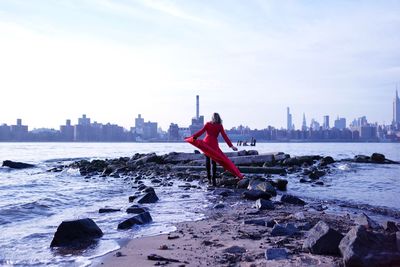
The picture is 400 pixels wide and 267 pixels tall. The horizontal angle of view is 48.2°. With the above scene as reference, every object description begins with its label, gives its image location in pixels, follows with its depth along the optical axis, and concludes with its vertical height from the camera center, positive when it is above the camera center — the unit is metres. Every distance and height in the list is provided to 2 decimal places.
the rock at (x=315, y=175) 17.78 -1.39
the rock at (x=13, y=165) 27.68 -1.38
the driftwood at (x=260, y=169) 19.00 -1.22
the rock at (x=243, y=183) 13.05 -1.24
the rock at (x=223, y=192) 11.82 -1.37
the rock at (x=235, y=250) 5.40 -1.33
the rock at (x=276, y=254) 5.03 -1.28
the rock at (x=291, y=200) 10.18 -1.35
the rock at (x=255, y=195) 10.91 -1.31
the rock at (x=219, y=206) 9.68 -1.40
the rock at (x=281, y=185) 13.73 -1.35
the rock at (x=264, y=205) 9.16 -1.31
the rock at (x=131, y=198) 11.28 -1.42
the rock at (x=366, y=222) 6.46 -1.24
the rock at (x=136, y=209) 9.01 -1.37
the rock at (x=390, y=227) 6.21 -1.22
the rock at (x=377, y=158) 30.67 -1.23
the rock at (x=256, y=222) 7.23 -1.32
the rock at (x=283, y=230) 6.32 -1.27
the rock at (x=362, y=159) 31.11 -1.30
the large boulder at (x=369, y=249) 4.27 -1.07
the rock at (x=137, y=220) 7.44 -1.35
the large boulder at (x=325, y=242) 5.06 -1.15
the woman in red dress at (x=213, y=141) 13.29 +0.02
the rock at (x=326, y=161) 27.51 -1.28
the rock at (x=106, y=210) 9.35 -1.43
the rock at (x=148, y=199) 10.80 -1.38
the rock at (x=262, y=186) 11.66 -1.20
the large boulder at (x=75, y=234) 6.22 -1.31
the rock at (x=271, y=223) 7.09 -1.31
